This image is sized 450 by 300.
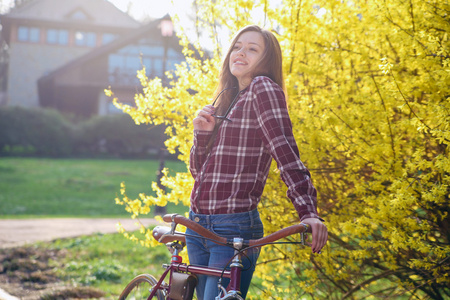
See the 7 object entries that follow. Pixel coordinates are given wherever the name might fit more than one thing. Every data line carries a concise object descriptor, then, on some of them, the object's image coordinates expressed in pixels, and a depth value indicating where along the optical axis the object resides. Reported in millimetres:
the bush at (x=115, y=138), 26562
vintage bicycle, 2030
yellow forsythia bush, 3047
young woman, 2109
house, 29656
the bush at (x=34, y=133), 25266
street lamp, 11172
